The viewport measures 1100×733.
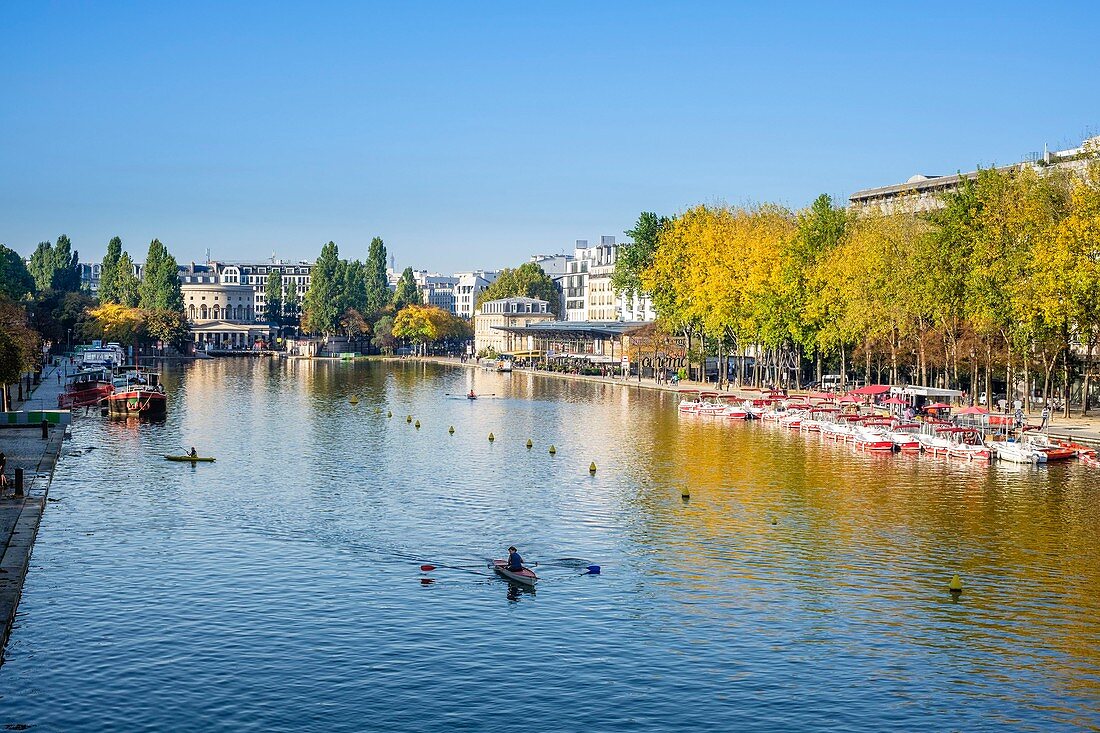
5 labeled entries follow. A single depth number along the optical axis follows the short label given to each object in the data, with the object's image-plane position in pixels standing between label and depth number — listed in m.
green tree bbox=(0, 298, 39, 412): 90.93
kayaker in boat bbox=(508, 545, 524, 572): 49.41
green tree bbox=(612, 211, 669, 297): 180.25
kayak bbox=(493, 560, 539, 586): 48.81
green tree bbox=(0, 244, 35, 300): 177.12
